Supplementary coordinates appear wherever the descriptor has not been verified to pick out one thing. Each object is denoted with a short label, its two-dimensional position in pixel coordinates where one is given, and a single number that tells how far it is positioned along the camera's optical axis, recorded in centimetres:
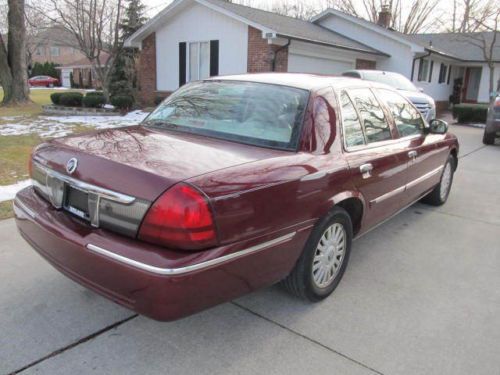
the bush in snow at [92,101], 1596
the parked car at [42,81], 4949
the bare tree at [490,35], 2162
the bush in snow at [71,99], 1603
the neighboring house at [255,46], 1473
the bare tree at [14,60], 1719
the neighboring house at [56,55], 7012
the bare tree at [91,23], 1745
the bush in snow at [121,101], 1622
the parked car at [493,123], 1146
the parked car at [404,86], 1185
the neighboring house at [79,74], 4810
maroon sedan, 220
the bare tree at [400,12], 3622
